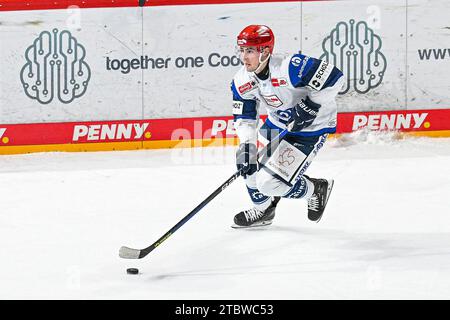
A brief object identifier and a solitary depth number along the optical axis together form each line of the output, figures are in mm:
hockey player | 10531
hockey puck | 9289
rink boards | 15562
